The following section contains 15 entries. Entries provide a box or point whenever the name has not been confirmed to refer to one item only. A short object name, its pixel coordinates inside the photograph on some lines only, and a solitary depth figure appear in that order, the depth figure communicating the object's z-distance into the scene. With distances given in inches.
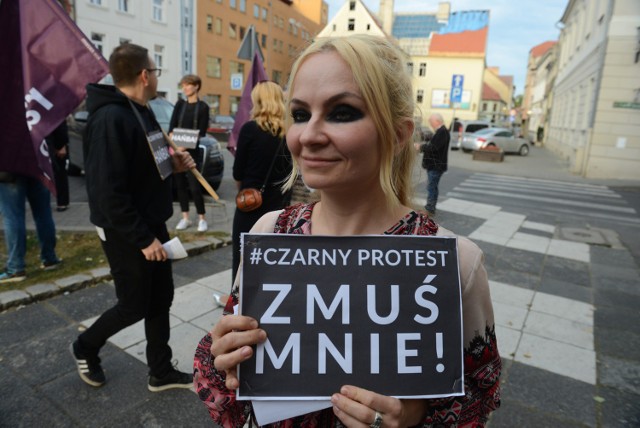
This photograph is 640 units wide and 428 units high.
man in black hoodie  98.0
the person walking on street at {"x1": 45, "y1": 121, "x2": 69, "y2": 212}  252.2
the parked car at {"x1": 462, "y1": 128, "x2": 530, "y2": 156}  1018.7
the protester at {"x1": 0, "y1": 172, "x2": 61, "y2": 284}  168.4
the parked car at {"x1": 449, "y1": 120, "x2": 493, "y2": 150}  1141.1
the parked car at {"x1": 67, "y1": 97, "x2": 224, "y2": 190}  341.1
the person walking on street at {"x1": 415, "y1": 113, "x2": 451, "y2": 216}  337.1
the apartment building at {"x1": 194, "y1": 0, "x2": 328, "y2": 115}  1611.7
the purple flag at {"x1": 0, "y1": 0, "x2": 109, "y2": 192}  130.9
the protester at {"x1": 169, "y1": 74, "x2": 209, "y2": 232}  244.4
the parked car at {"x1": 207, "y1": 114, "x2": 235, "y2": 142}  855.2
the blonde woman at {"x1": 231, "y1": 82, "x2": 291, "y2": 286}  139.6
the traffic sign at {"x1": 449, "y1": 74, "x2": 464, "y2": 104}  660.1
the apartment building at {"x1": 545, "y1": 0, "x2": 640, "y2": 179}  616.7
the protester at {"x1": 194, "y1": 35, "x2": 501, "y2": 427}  43.8
